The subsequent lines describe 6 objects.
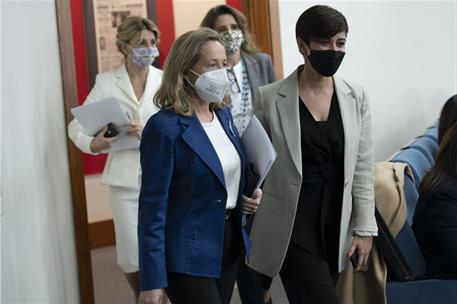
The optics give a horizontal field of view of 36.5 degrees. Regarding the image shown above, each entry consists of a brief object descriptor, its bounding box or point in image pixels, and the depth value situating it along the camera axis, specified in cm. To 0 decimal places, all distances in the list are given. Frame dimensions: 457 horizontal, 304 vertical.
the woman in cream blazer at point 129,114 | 365
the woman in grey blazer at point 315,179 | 248
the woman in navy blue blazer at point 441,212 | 279
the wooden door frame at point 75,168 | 355
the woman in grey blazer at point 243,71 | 341
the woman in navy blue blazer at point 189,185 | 203
